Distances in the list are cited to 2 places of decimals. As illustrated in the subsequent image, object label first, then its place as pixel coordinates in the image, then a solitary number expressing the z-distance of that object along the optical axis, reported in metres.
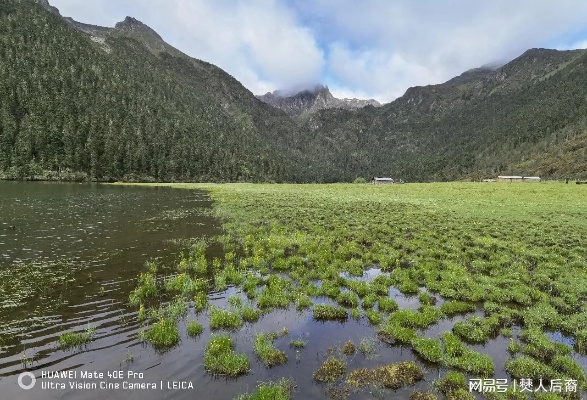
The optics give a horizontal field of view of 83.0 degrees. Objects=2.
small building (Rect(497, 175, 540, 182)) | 156.82
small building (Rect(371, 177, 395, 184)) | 190.02
